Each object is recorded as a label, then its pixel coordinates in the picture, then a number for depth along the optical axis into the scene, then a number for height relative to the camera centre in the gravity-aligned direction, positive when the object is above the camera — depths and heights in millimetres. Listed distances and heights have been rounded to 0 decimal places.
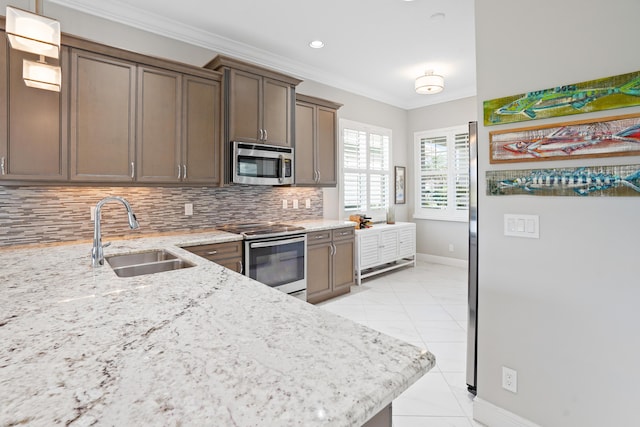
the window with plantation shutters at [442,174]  5520 +719
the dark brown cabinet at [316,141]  3994 +938
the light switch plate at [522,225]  1710 -61
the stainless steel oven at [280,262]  3084 -490
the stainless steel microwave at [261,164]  3250 +526
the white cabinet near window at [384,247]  4508 -509
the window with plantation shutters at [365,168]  5012 +757
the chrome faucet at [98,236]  1687 -124
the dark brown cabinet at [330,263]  3689 -601
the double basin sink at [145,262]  1946 -327
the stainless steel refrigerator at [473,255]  2035 -266
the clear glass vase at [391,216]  5434 -38
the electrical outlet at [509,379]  1764 -914
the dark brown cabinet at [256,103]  3234 +1182
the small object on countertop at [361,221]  4759 -110
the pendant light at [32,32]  1372 +793
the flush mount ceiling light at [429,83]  4449 +1820
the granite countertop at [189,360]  564 -336
